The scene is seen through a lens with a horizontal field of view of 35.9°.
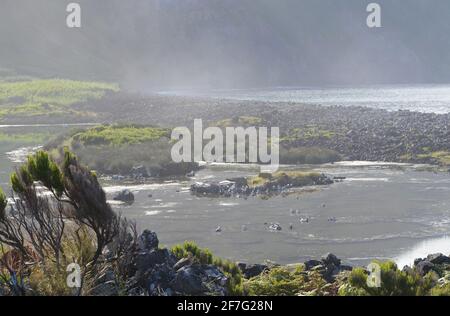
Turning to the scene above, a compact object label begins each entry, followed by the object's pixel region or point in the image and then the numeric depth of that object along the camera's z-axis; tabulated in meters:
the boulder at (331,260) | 22.83
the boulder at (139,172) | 51.72
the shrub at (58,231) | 16.17
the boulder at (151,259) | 18.14
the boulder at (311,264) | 23.34
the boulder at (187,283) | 17.17
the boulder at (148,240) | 19.53
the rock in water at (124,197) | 41.72
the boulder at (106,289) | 16.20
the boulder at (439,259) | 23.33
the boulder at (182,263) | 18.75
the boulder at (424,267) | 21.38
